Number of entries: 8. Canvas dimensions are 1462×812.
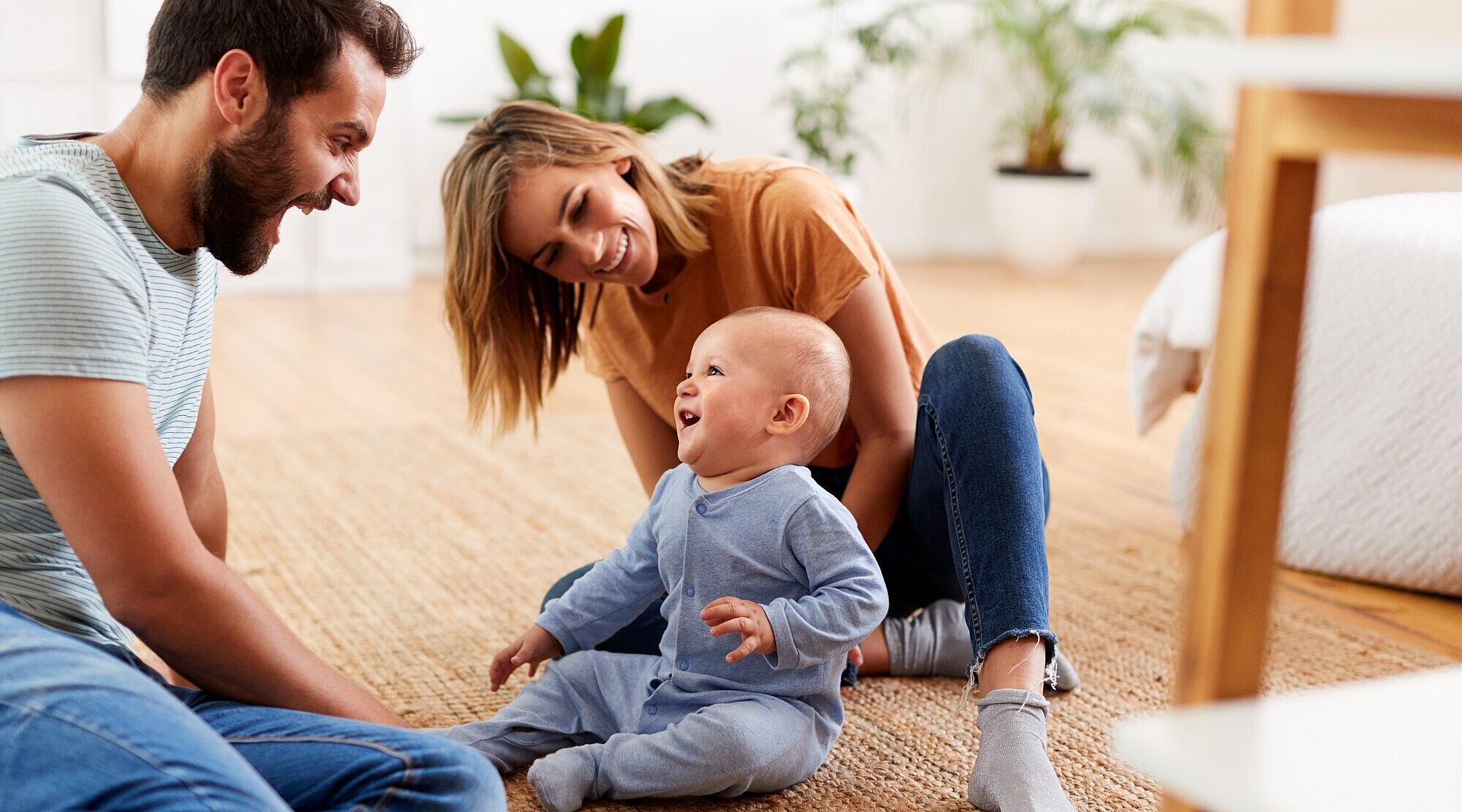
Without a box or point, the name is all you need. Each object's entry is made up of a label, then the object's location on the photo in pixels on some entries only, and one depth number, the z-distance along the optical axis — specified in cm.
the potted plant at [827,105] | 468
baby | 115
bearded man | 83
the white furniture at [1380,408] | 178
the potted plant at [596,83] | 428
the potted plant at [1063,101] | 477
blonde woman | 125
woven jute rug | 132
